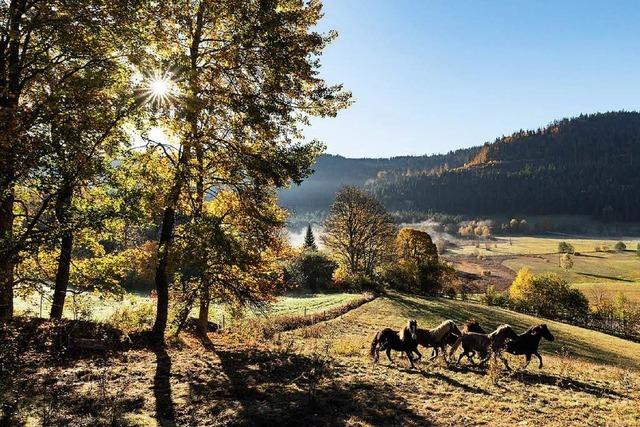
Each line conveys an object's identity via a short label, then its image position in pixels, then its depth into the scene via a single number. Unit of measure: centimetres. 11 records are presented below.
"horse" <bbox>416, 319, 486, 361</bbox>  1720
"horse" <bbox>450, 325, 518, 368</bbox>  1681
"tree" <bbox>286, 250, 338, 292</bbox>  6594
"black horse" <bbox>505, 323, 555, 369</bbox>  1728
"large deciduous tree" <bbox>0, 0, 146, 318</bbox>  1041
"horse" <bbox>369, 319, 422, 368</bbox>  1631
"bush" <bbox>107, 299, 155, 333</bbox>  1676
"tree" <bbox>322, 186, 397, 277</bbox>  5450
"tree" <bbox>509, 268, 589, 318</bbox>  6904
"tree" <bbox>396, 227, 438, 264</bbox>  6400
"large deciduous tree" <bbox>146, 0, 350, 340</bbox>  1398
